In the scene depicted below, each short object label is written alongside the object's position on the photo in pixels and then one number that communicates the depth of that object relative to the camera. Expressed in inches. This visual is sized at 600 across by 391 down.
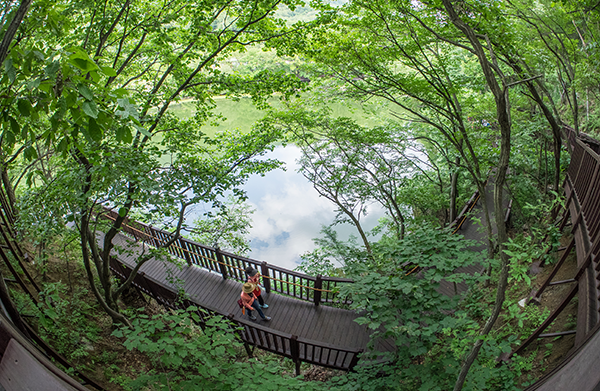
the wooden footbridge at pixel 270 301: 248.8
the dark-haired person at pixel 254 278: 271.0
